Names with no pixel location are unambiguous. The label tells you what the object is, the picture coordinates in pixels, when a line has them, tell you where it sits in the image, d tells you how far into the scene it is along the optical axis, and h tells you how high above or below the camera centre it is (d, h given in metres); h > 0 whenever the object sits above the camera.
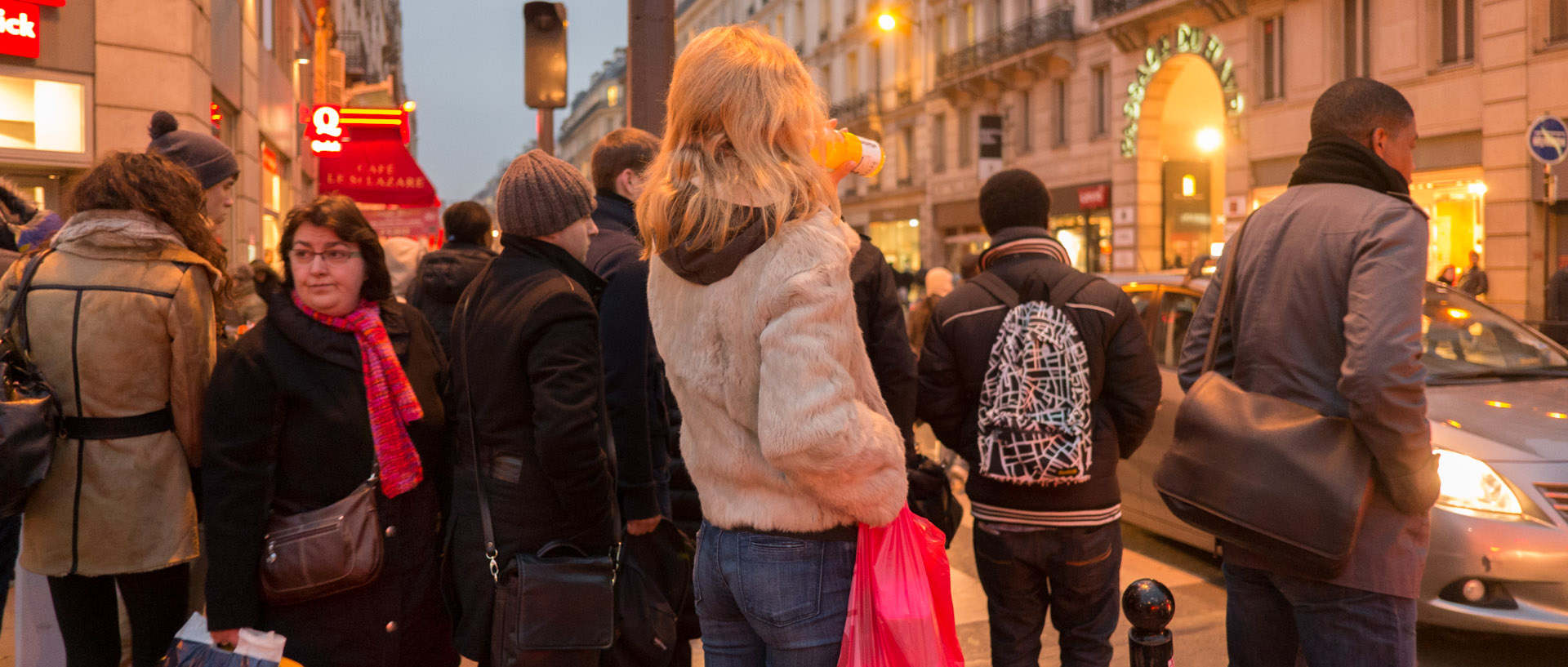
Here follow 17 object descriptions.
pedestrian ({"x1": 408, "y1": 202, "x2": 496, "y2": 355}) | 4.98 +0.31
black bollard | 2.79 -0.77
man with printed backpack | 3.25 -0.27
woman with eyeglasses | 2.71 -0.30
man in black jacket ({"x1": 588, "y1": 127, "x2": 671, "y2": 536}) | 3.10 -0.09
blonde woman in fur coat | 1.96 -0.04
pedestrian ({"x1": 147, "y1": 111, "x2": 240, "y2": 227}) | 3.66 +0.62
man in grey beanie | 2.71 -0.19
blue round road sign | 11.12 +1.98
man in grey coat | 2.43 -0.05
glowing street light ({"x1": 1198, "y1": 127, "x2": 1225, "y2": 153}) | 26.44 +4.71
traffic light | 6.82 +1.79
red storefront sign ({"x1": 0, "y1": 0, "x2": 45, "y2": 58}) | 7.98 +2.31
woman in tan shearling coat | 3.03 -0.19
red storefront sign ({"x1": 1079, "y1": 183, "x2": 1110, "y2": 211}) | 27.69 +3.48
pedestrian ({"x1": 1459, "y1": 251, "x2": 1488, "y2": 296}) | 17.61 +0.77
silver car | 4.00 -0.68
